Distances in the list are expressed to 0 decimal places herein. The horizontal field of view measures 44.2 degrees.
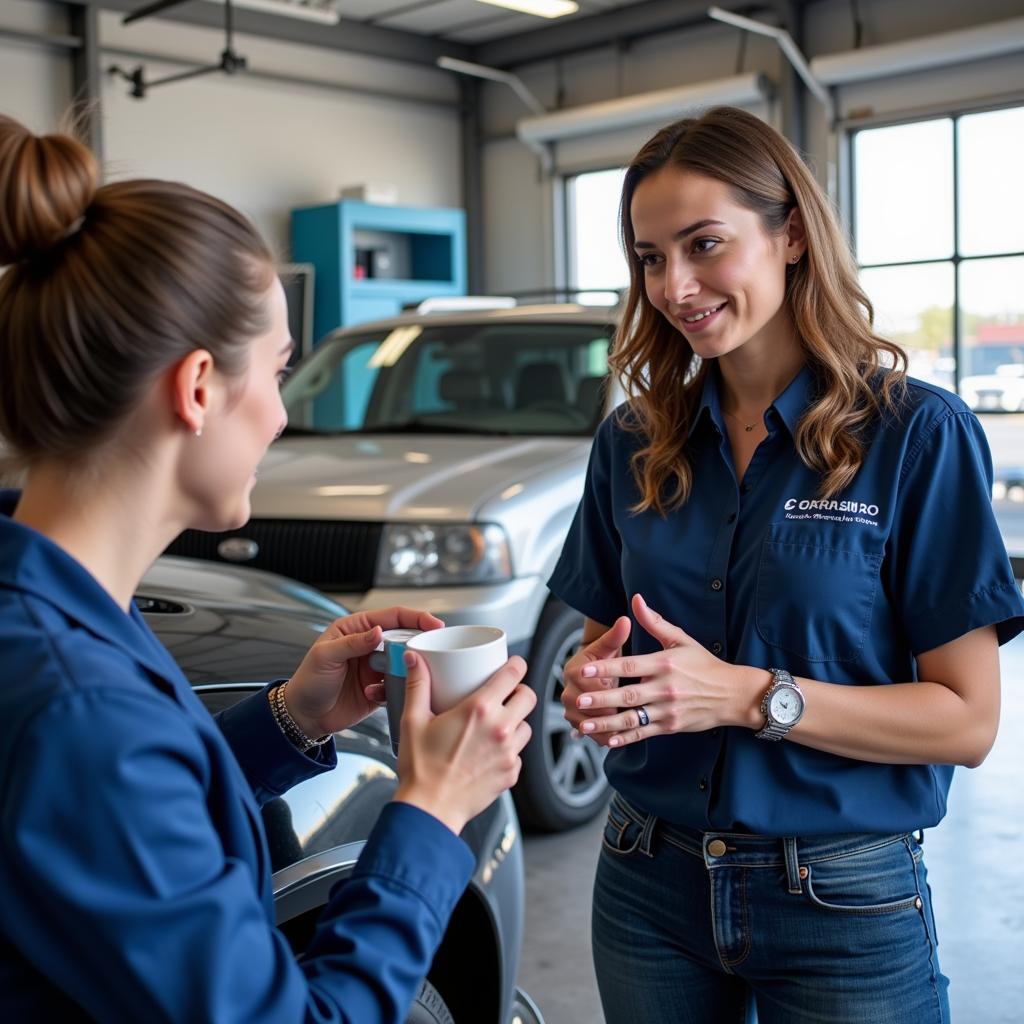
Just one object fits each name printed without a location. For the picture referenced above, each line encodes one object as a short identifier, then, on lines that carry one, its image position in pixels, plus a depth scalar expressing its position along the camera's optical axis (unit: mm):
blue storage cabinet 11070
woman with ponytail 878
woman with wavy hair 1557
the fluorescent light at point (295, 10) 9109
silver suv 3916
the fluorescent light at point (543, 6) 9914
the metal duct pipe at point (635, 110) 10367
